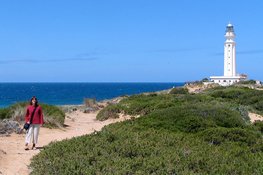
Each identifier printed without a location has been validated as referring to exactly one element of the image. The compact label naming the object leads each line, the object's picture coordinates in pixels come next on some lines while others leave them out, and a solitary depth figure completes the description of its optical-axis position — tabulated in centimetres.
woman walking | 1336
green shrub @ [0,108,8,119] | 2034
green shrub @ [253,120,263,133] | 1742
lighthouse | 8200
